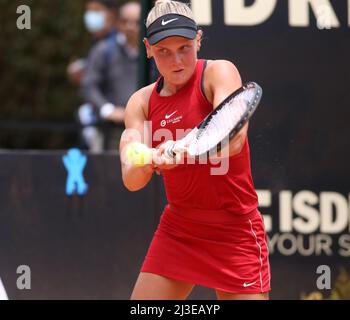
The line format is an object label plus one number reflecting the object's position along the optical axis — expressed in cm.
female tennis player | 935
